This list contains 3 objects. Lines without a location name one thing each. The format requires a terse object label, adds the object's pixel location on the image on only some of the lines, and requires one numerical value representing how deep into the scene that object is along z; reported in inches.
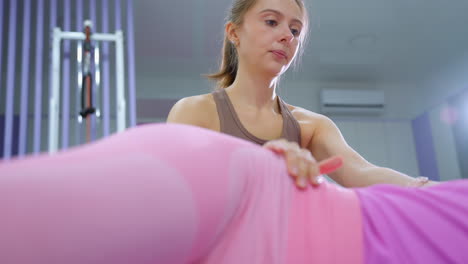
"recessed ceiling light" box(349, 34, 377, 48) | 151.8
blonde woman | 39.9
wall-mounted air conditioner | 181.8
